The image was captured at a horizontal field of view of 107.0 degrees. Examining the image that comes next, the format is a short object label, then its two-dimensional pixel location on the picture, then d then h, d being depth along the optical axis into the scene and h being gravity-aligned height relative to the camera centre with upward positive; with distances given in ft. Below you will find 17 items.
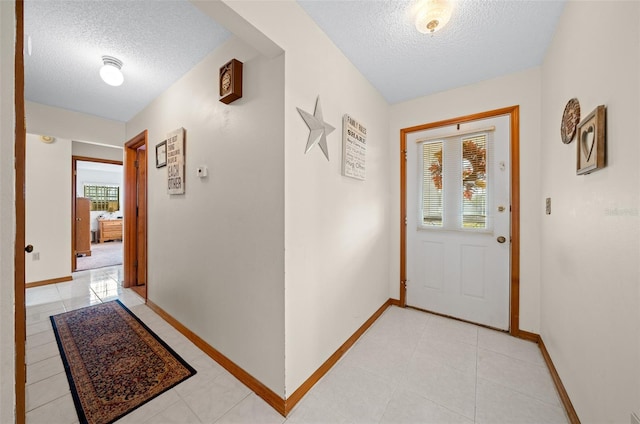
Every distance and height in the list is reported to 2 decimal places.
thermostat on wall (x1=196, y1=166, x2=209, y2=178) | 6.27 +1.03
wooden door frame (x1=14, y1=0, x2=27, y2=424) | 2.38 -0.09
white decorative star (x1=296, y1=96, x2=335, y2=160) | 5.04 +1.84
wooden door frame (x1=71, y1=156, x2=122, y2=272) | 12.70 +1.12
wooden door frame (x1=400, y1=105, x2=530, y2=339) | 7.08 -0.16
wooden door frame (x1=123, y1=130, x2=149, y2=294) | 10.80 -0.25
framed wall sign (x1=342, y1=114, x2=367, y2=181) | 6.34 +1.79
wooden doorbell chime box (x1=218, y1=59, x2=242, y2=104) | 5.20 +2.88
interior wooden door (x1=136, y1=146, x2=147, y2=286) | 10.89 -0.15
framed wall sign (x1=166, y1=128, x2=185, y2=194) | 7.14 +1.50
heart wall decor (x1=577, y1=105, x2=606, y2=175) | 3.40 +1.08
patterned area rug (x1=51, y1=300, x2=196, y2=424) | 4.73 -3.81
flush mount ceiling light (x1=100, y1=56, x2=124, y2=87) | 6.54 +3.85
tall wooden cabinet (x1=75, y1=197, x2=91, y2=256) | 17.37 -1.31
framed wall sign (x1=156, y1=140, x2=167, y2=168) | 7.94 +1.92
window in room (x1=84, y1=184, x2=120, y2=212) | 25.86 +1.49
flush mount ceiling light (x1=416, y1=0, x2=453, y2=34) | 4.42 +3.77
